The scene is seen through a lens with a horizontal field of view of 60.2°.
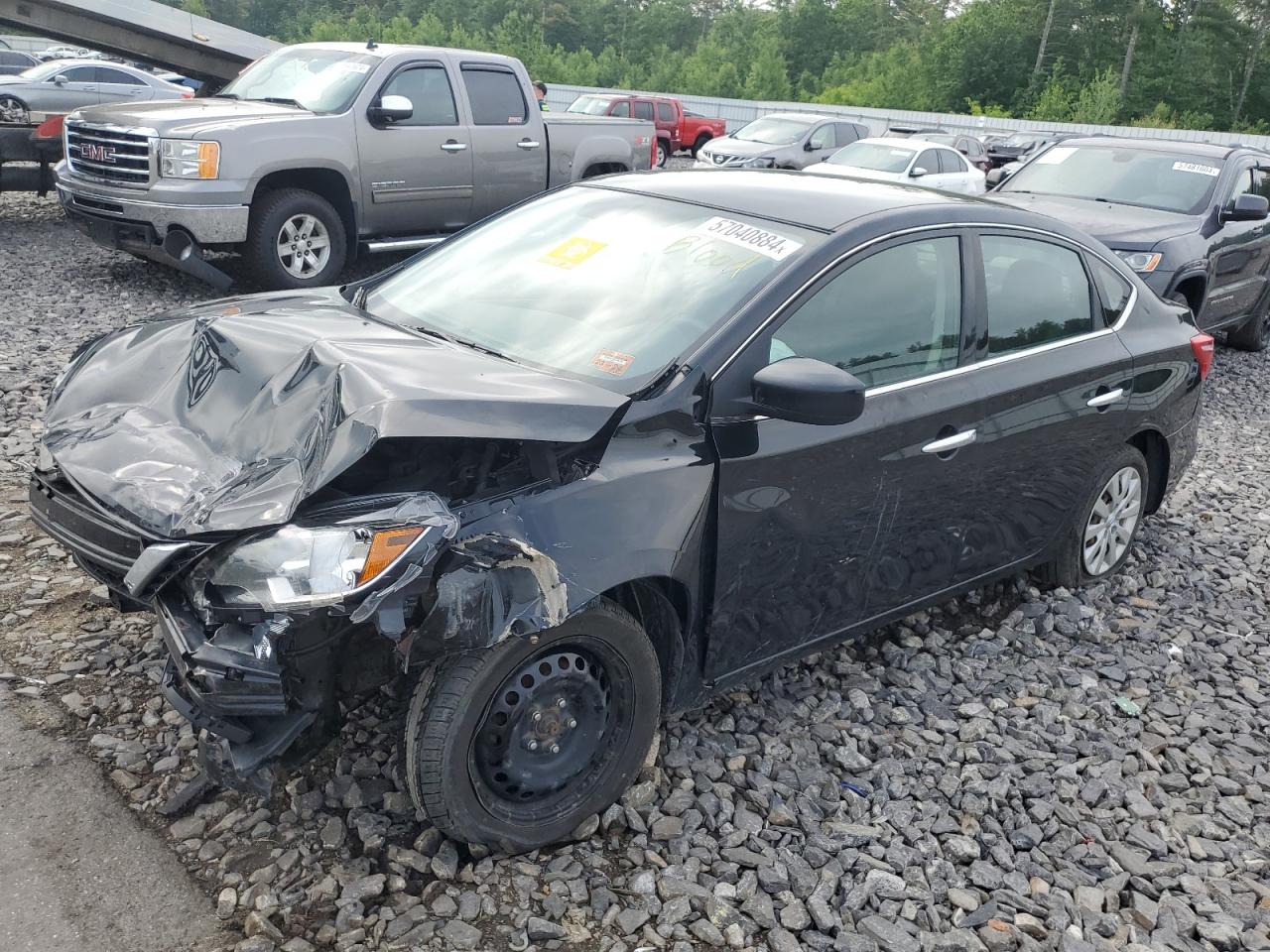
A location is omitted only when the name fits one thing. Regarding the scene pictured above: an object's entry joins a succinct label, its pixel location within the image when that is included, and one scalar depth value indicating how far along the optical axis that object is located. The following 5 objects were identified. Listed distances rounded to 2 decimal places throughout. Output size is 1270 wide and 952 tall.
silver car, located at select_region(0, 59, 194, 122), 12.01
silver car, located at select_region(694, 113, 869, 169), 21.52
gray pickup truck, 8.23
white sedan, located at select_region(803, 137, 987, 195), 16.73
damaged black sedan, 2.61
